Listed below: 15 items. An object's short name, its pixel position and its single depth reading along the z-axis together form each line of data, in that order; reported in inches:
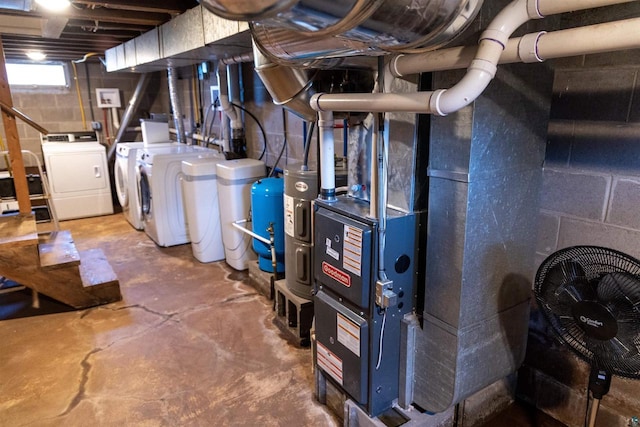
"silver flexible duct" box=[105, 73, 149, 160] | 233.0
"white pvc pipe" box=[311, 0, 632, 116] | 43.6
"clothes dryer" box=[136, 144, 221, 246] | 156.0
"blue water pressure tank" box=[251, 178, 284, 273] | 118.6
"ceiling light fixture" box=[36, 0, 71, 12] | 101.5
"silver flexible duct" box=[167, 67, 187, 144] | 189.5
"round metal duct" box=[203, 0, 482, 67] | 35.3
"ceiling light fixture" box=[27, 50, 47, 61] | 203.0
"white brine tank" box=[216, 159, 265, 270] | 134.9
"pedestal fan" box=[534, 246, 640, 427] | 47.8
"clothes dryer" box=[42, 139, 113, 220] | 203.5
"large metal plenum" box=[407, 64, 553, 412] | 56.1
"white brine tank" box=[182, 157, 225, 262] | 145.1
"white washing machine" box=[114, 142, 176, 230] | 179.5
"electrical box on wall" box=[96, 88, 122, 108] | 238.8
